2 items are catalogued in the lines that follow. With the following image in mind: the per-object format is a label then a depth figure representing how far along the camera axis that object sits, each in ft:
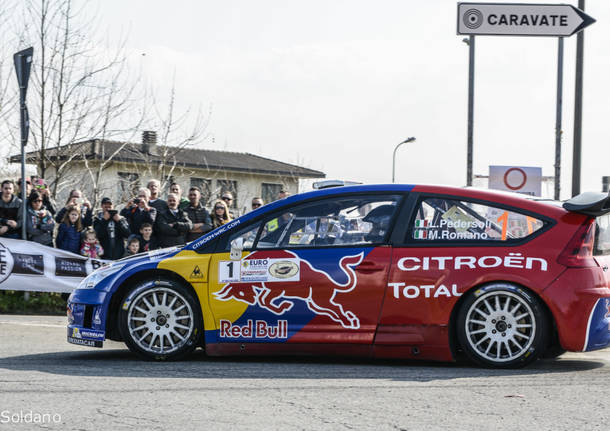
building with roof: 64.49
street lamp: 145.59
